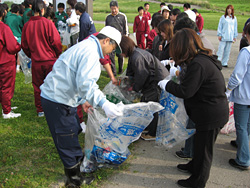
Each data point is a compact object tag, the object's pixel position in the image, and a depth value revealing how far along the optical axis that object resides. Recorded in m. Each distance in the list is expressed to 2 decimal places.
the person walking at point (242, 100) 2.81
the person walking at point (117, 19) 6.89
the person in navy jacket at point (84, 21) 5.80
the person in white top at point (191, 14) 5.46
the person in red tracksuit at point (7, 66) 4.05
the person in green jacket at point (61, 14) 8.10
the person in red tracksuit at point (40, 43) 3.99
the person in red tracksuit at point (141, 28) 8.98
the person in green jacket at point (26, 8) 6.62
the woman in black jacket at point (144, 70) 3.42
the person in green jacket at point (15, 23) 6.51
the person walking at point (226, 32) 7.80
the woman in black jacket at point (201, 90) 2.32
